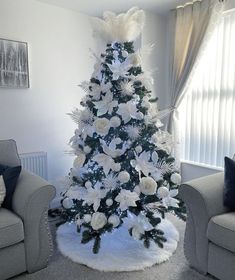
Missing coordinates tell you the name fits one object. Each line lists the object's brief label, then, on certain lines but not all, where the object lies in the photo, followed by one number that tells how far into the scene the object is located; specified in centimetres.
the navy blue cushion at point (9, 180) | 211
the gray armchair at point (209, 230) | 180
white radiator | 307
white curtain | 308
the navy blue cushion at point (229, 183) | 199
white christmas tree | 217
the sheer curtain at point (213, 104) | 303
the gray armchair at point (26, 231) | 188
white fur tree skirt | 212
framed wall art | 288
